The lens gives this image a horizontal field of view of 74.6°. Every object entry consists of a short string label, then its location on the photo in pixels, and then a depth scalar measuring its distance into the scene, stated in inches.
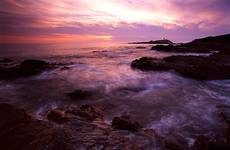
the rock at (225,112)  225.0
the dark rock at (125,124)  200.5
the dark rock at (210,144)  165.3
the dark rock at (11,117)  205.2
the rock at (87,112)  231.0
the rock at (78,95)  315.5
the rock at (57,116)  215.5
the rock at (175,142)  165.8
